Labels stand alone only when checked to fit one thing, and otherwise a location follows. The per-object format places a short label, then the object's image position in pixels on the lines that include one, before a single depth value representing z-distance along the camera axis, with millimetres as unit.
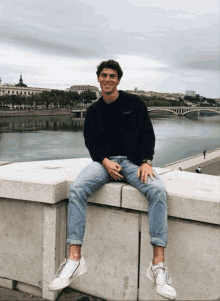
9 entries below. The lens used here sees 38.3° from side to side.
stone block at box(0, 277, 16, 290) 2145
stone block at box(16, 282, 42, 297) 2109
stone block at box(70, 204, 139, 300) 1974
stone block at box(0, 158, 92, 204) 1971
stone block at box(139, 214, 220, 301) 1762
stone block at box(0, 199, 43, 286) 2080
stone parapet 1784
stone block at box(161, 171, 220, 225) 1706
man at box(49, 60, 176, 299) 1758
